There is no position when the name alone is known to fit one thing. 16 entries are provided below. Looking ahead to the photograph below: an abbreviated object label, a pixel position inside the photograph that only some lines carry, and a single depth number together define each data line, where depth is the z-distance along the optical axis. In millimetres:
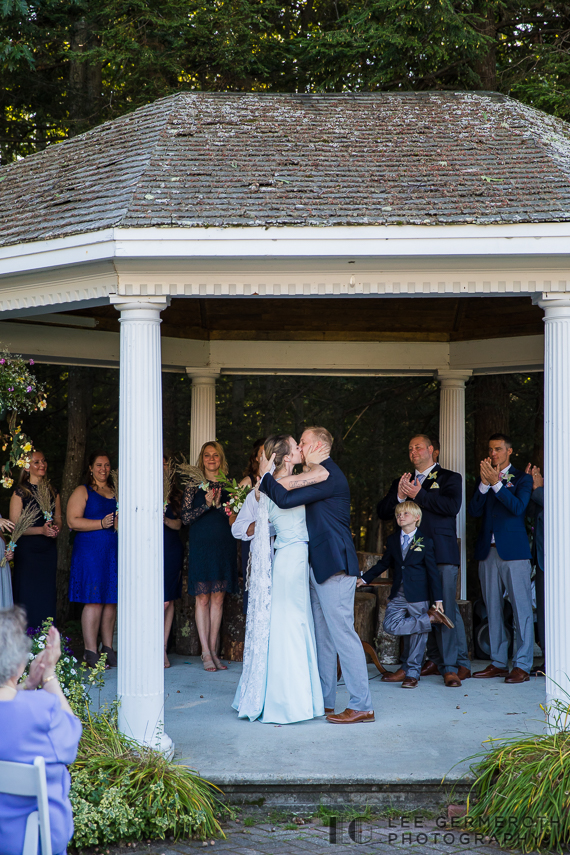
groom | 5934
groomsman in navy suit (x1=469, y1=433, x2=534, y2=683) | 7141
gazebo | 5258
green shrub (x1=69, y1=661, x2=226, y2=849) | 4449
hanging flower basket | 6320
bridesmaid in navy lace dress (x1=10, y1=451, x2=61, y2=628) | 7469
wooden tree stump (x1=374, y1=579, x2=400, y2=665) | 7914
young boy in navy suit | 7031
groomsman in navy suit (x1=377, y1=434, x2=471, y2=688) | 7285
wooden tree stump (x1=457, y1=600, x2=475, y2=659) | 8047
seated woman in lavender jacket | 3074
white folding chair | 2936
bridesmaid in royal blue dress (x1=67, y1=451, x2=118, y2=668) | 7613
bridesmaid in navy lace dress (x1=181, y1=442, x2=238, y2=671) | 7590
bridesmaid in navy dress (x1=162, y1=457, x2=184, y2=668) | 7938
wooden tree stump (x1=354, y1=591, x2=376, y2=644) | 7910
